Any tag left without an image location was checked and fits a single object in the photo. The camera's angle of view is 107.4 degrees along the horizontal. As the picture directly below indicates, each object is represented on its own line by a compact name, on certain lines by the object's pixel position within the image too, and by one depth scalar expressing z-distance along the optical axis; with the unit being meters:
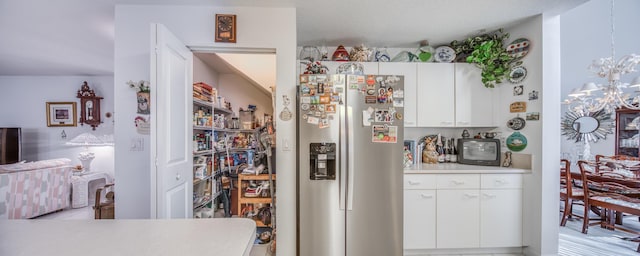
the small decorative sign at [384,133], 1.98
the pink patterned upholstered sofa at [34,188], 2.98
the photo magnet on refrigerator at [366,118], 1.98
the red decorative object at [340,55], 2.61
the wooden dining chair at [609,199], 2.53
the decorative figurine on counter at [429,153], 2.76
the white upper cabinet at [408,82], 2.62
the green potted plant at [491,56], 2.48
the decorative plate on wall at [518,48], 2.33
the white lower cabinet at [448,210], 2.29
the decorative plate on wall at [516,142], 2.36
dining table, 2.80
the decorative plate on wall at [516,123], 2.38
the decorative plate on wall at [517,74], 2.36
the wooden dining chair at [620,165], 3.17
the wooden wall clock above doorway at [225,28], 2.04
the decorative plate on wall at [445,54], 2.70
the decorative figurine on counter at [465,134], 2.79
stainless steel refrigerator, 1.96
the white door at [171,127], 1.53
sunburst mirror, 4.70
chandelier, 2.56
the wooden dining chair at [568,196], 3.02
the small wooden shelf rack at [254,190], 2.46
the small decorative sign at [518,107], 2.37
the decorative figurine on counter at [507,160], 2.46
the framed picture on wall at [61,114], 4.56
